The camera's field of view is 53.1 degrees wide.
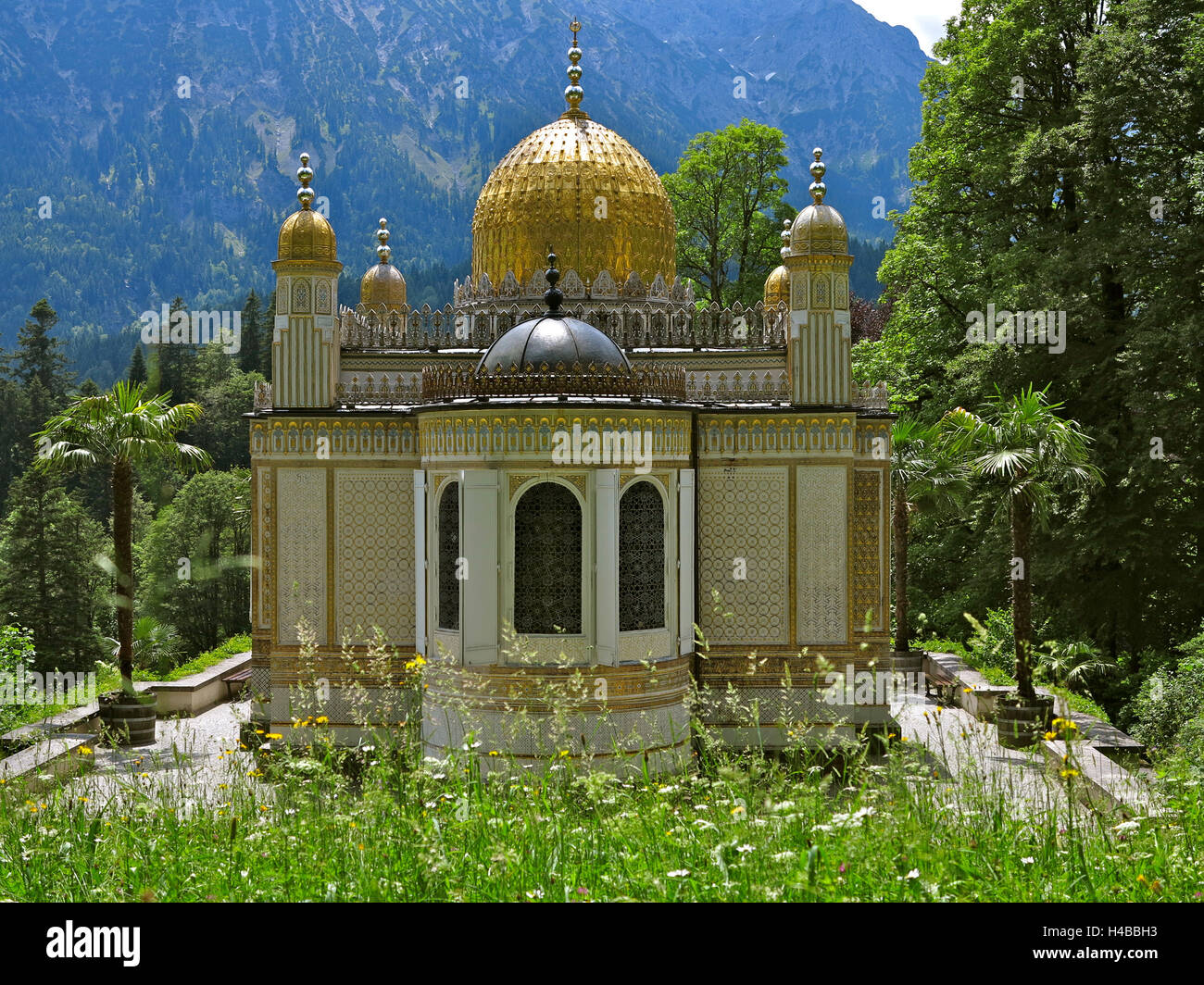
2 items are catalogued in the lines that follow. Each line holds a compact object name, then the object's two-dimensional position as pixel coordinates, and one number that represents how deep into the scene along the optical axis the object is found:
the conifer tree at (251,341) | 68.44
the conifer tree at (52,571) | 36.44
